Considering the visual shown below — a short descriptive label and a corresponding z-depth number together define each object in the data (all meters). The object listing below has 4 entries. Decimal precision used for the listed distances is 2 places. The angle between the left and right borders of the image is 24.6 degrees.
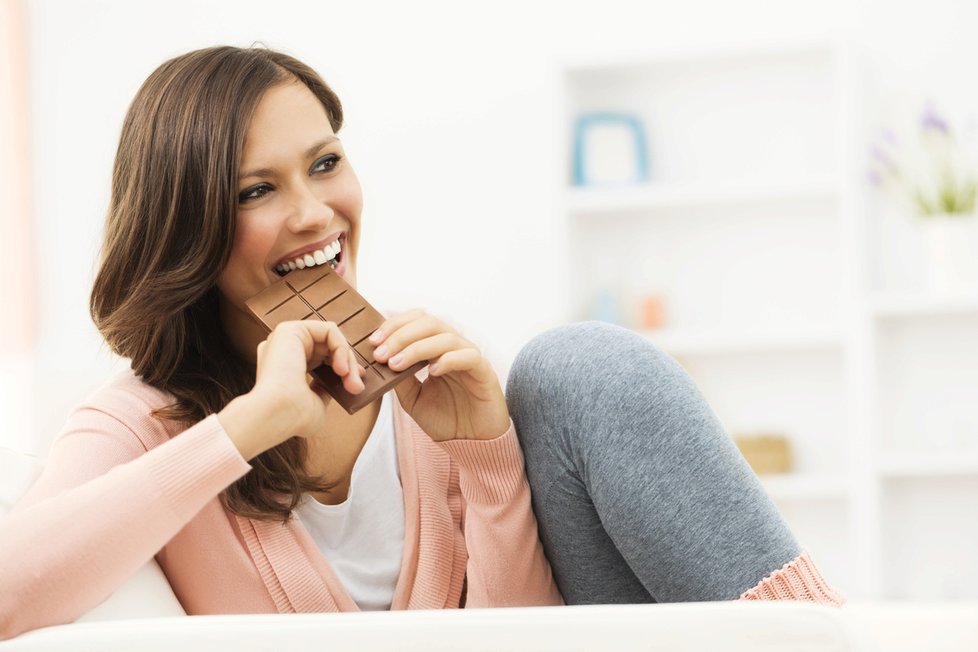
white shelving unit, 4.29
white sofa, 1.61
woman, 2.18
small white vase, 4.24
